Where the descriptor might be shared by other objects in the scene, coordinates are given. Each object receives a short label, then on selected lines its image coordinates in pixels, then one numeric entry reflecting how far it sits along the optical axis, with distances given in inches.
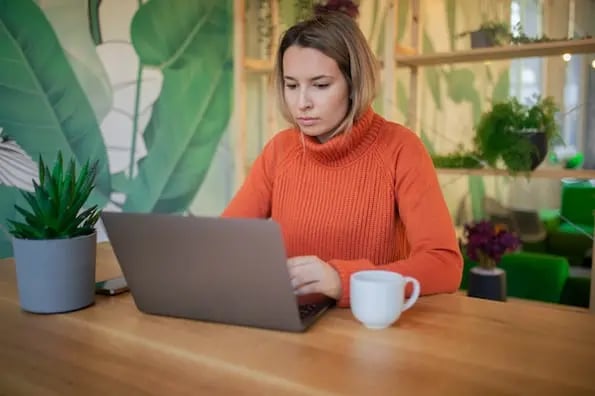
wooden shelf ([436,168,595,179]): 79.8
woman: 48.3
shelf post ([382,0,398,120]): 94.3
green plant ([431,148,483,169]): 93.2
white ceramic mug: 30.9
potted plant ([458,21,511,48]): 94.0
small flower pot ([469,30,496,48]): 94.1
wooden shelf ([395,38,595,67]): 82.1
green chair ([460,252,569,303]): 99.8
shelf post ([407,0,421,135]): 102.7
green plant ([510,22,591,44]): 86.9
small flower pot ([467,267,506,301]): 93.2
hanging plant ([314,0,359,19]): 71.2
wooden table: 24.7
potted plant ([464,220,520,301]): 93.4
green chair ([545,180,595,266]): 95.7
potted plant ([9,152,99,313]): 34.8
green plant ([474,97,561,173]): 85.7
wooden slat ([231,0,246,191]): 98.6
